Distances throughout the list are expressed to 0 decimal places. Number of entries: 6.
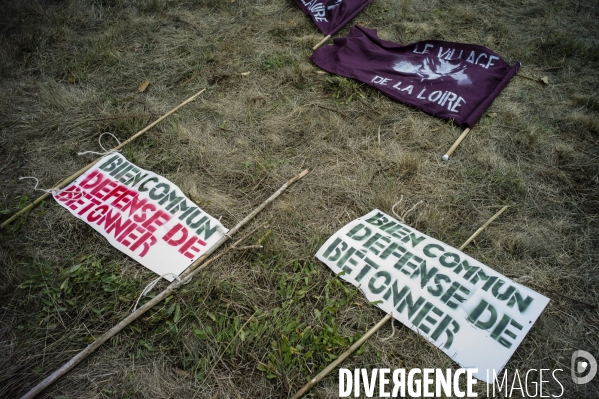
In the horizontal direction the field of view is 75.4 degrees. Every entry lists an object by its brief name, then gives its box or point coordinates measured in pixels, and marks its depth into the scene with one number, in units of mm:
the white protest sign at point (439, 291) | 1857
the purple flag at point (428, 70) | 3092
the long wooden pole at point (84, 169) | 2426
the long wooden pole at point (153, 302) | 1771
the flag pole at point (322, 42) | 3794
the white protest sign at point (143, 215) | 2260
